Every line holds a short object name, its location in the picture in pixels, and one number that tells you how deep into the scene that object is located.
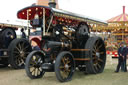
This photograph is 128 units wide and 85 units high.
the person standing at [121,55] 7.22
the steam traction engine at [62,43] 5.59
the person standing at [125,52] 7.32
